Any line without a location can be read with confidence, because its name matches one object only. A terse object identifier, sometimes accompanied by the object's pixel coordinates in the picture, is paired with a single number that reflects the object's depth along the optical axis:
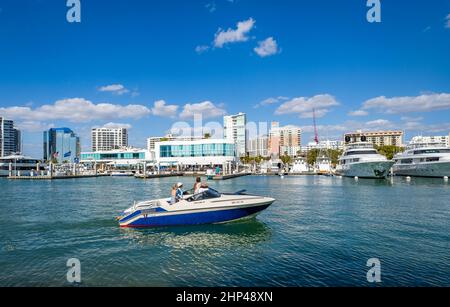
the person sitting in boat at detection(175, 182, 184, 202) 16.84
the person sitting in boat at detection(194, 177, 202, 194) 16.85
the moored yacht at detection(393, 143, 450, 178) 66.38
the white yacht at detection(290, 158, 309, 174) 113.69
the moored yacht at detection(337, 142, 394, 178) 66.94
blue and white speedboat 16.52
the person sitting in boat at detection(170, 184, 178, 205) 16.69
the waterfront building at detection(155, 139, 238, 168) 119.56
